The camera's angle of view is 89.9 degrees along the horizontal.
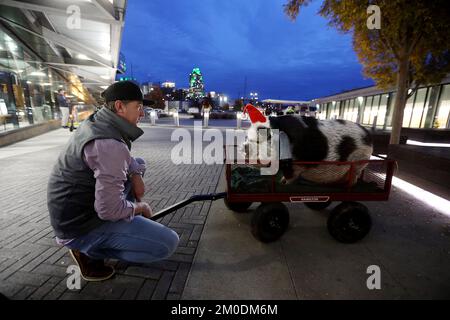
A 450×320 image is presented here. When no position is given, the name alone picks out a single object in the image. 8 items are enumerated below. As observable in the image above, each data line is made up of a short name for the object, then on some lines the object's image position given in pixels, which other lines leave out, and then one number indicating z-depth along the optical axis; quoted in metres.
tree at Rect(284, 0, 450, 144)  4.36
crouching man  1.63
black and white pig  2.58
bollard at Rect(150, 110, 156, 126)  18.28
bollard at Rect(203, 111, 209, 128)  17.03
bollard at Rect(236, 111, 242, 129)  16.56
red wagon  2.57
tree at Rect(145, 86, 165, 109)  63.96
